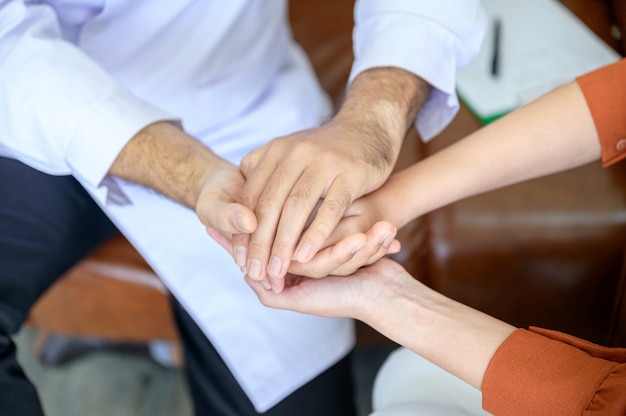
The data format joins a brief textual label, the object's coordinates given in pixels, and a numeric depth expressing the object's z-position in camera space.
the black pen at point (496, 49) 1.26
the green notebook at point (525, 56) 1.20
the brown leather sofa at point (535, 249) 1.09
